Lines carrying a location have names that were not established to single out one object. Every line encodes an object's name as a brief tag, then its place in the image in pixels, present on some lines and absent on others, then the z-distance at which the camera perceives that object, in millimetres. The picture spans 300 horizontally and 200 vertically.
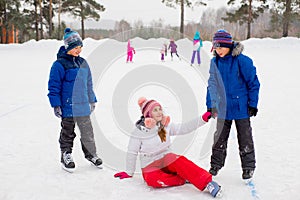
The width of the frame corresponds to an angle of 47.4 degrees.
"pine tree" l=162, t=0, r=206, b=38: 21297
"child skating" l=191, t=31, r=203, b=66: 9681
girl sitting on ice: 2594
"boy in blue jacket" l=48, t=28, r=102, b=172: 2768
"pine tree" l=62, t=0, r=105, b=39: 26906
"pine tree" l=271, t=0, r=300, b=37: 22703
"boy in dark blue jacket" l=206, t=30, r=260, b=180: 2539
